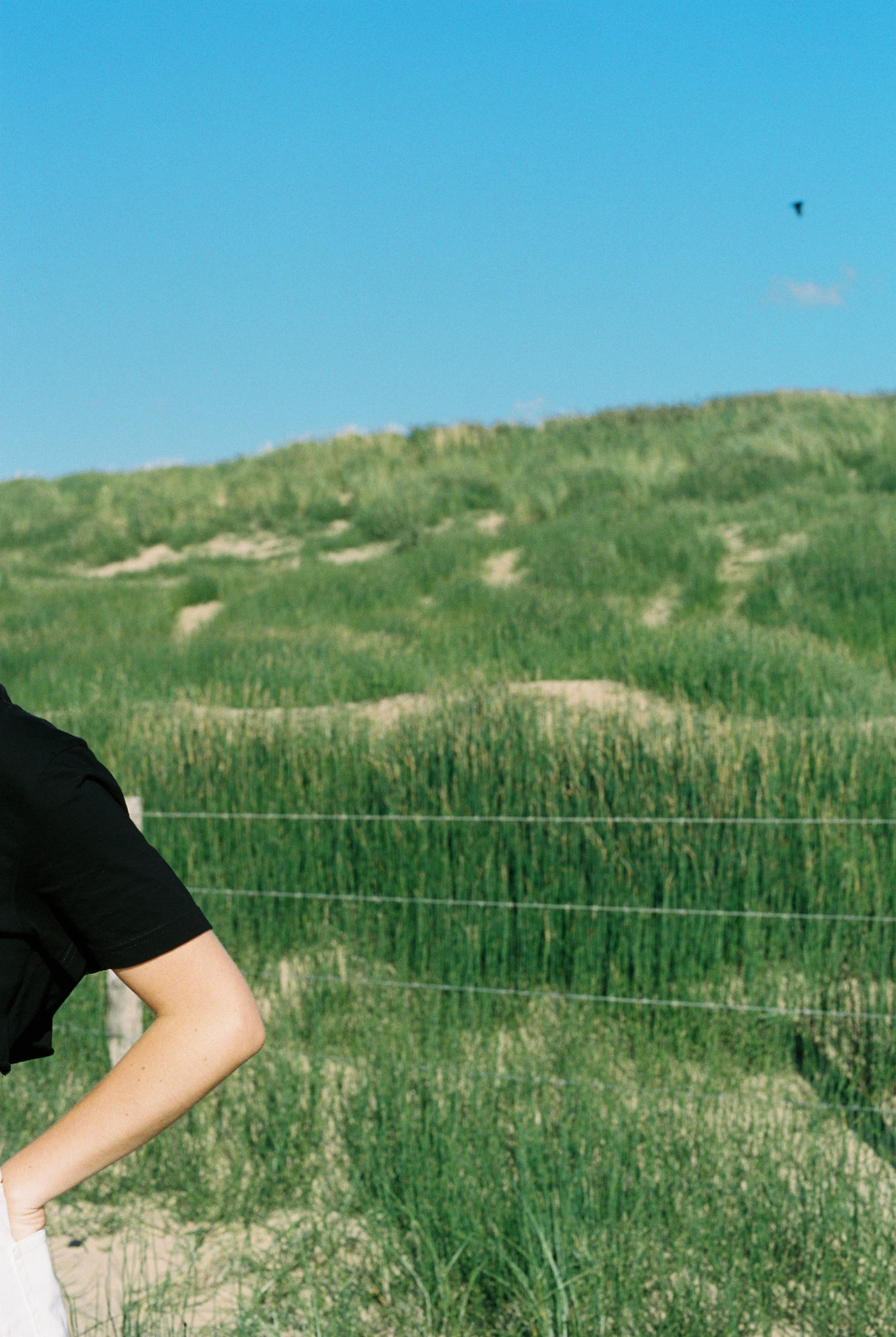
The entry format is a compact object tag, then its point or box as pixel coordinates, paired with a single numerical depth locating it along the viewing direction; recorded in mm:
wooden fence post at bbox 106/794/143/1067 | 3637
